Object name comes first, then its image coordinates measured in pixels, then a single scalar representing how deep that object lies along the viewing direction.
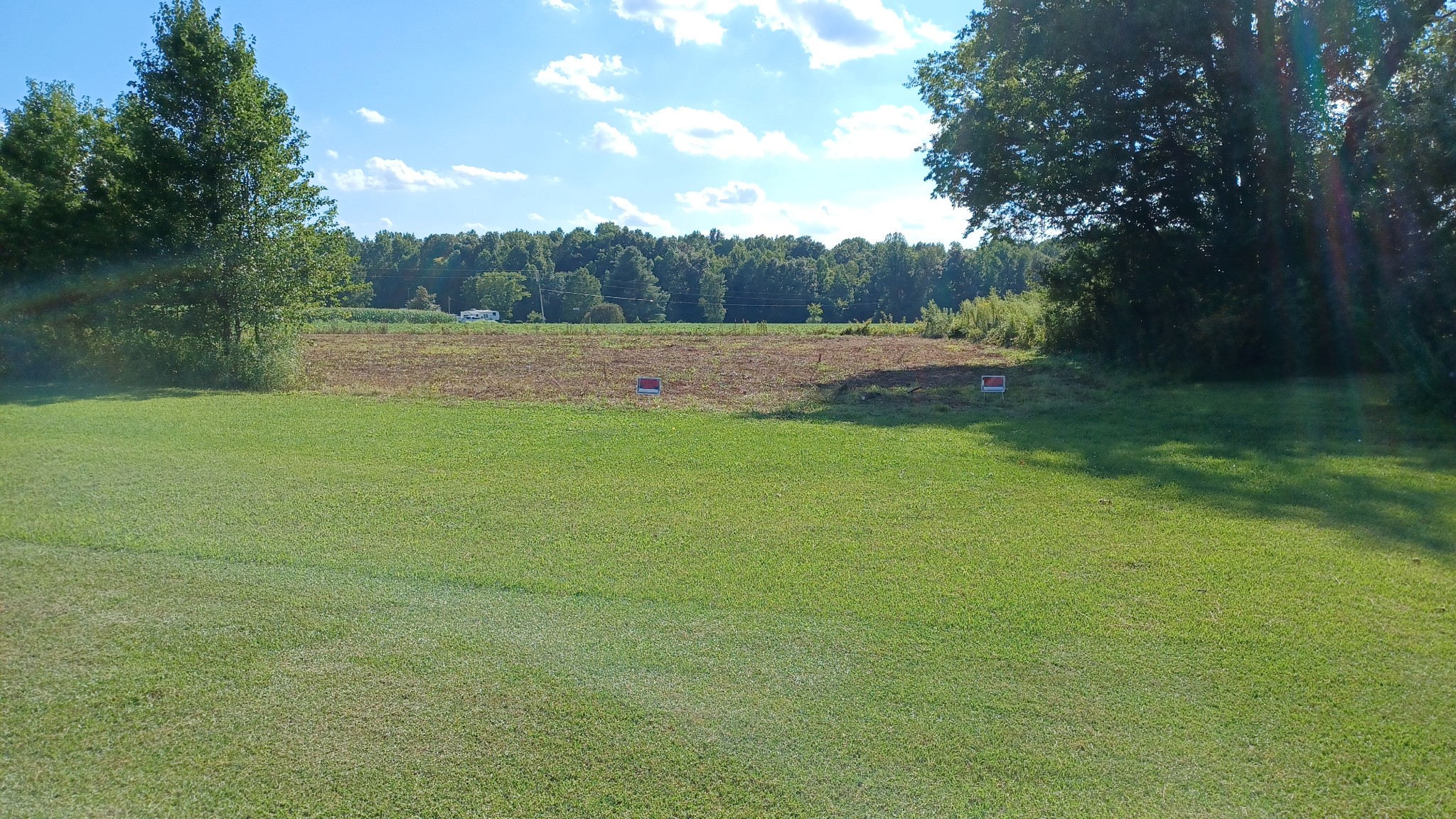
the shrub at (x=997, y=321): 33.22
